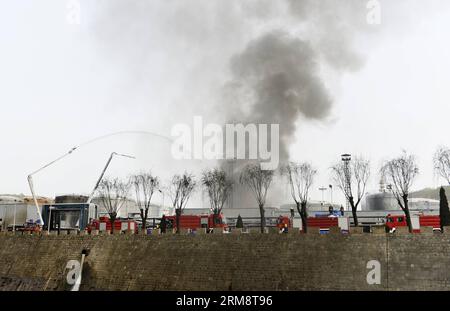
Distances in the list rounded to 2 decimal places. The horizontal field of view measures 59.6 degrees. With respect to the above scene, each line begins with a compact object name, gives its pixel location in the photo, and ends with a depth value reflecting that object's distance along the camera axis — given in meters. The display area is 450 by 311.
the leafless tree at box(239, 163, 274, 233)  64.56
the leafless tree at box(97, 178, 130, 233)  73.62
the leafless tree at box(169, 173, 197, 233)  64.57
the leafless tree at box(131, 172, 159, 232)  67.06
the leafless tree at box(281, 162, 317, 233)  56.38
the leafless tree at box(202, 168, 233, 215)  66.69
